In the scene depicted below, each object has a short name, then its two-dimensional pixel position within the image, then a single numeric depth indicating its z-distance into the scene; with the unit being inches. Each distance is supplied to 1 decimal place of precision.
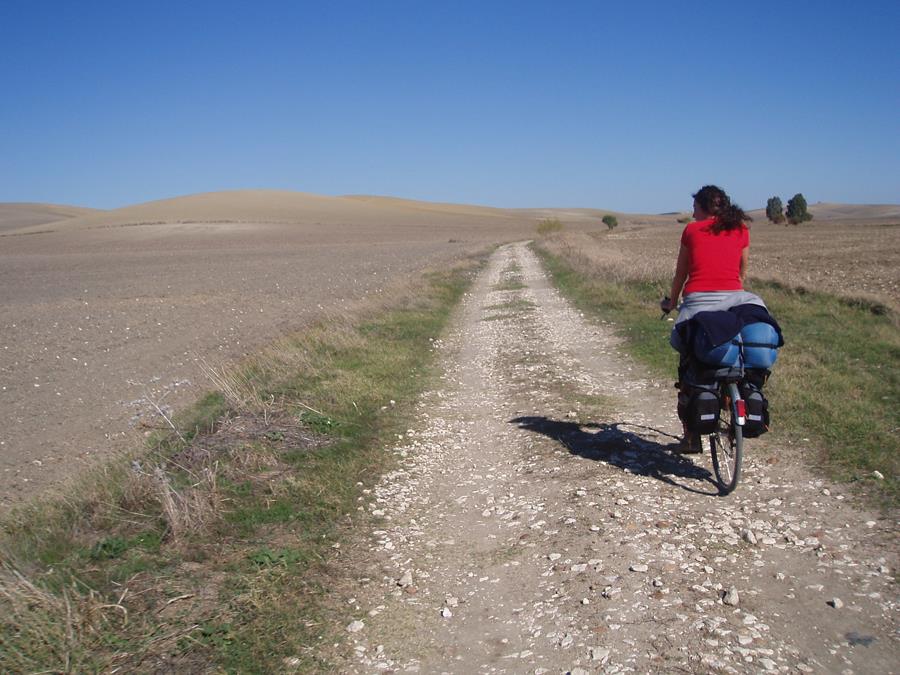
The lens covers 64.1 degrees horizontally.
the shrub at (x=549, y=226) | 3070.9
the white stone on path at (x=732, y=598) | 151.9
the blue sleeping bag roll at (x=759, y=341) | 207.9
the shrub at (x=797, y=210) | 4471.0
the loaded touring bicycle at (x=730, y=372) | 207.8
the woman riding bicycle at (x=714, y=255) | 219.9
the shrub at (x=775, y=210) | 4724.4
